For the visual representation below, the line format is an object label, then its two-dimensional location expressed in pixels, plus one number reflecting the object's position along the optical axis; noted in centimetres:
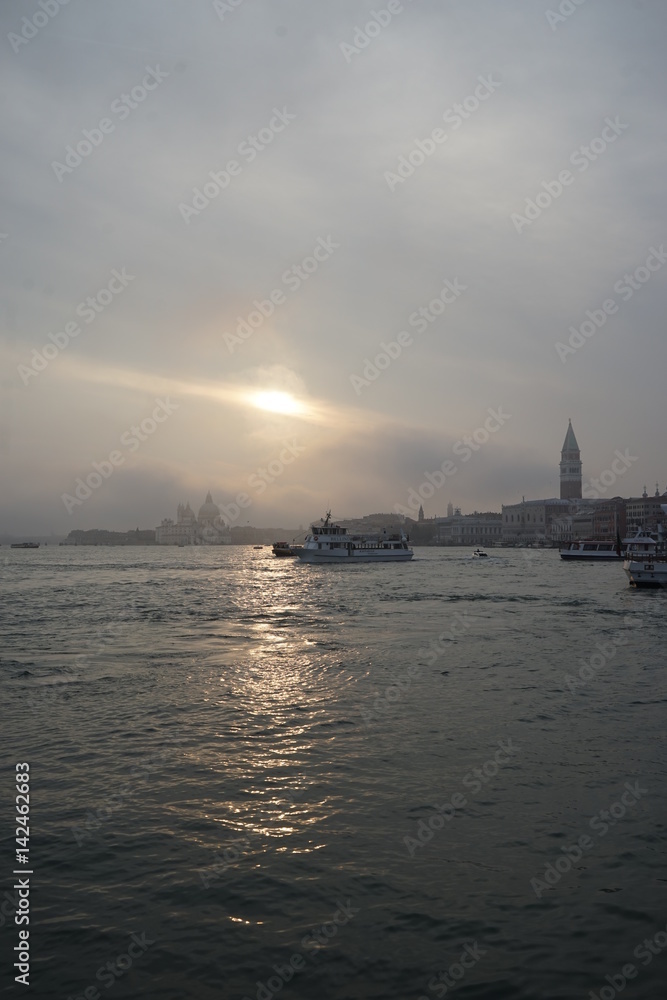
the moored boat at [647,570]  5272
